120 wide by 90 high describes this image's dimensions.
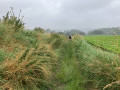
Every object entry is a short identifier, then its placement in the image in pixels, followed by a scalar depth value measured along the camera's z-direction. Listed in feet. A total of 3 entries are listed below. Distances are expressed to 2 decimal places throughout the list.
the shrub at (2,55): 10.79
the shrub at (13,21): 21.56
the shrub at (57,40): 32.85
